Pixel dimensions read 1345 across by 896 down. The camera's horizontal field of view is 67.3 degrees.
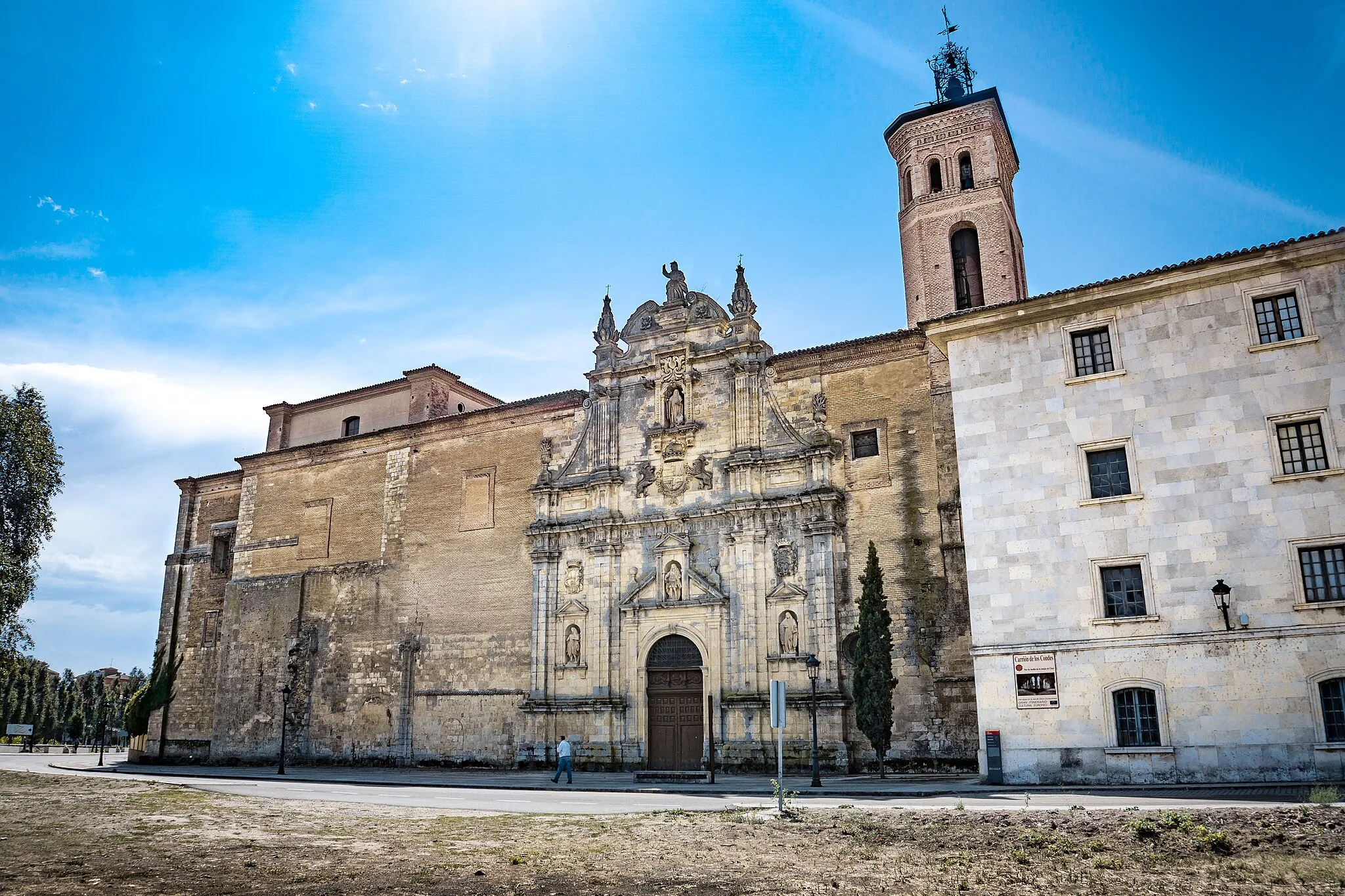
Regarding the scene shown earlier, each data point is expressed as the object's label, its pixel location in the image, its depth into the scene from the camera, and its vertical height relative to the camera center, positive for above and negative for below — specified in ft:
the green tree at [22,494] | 100.32 +21.53
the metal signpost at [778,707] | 55.47 -0.34
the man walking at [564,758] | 85.35 -4.51
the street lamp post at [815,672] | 75.36 +2.26
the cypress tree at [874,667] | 82.99 +2.64
